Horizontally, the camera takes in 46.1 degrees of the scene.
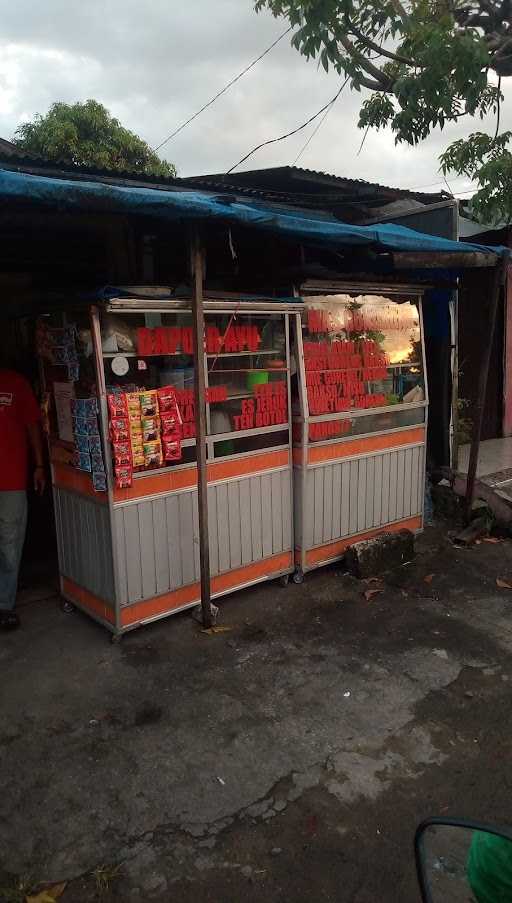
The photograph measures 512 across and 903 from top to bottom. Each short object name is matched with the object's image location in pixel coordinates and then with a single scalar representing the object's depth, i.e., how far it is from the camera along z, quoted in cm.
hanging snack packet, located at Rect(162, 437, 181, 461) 429
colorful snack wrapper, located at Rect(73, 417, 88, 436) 410
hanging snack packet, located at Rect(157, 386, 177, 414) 426
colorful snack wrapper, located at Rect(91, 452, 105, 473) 402
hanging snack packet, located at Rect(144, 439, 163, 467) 420
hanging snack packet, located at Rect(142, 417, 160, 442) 417
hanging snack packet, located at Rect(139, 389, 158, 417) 414
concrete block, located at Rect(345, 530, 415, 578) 538
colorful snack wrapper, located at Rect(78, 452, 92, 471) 412
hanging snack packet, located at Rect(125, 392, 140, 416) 407
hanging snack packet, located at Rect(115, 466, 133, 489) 402
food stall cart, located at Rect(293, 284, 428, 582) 514
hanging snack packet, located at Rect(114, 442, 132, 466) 401
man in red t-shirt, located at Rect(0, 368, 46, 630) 443
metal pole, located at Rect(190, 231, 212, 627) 399
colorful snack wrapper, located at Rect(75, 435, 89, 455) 411
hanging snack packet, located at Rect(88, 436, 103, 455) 402
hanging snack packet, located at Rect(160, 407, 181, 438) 427
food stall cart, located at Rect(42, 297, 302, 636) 405
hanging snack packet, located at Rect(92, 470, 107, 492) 404
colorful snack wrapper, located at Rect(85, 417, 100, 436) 403
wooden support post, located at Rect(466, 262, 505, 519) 588
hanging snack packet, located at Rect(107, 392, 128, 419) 398
